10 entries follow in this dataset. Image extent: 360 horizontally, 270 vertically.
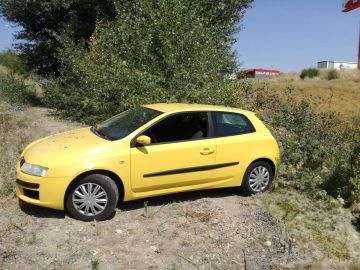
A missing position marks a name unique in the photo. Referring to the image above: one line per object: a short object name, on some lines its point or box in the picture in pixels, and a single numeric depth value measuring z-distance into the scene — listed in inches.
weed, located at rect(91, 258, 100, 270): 176.6
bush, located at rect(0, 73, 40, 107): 650.2
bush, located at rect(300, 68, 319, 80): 1942.7
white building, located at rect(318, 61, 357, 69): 2327.8
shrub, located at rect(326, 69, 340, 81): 1860.2
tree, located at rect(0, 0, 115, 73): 661.3
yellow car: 219.5
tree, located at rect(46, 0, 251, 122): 441.4
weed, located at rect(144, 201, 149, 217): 234.5
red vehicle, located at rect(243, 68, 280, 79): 1758.0
